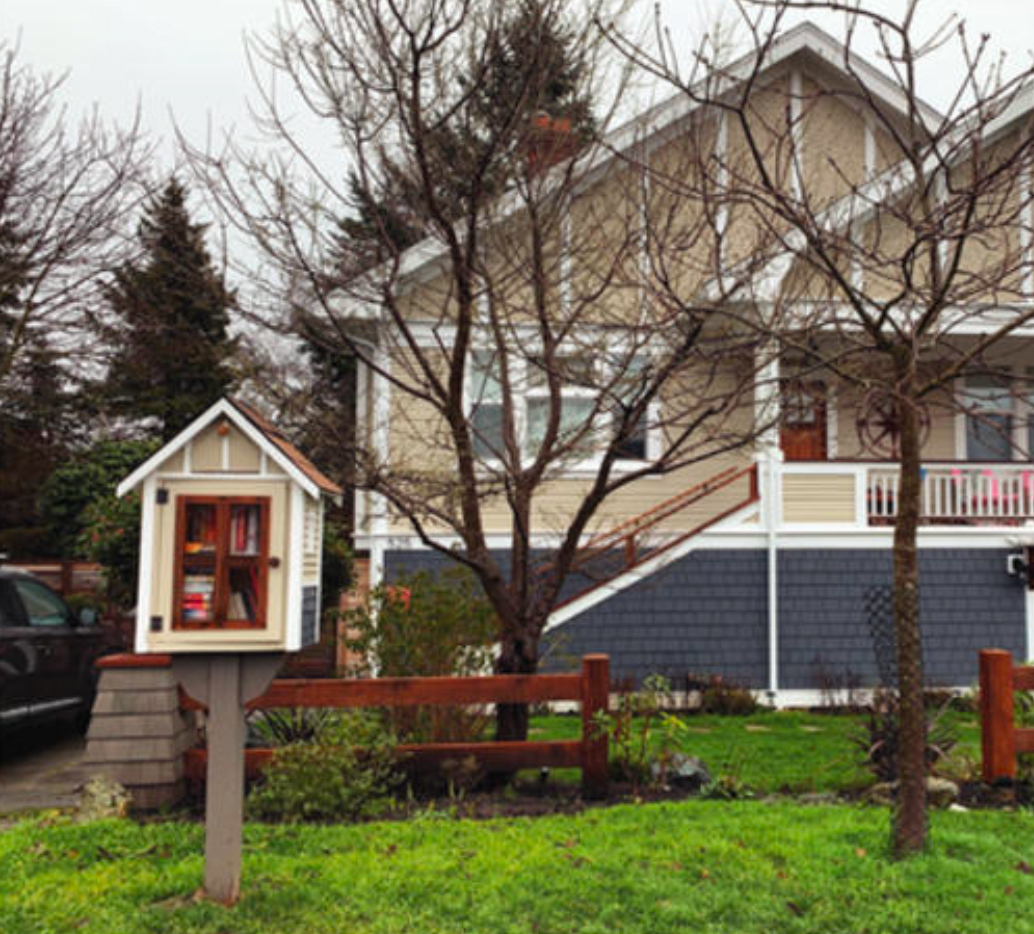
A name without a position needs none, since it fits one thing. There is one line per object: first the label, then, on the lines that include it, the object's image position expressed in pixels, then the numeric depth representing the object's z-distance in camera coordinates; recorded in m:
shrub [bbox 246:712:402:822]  5.25
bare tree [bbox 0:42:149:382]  11.48
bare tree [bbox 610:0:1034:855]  4.14
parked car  7.23
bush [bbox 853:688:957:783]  6.08
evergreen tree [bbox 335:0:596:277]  5.79
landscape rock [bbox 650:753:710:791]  6.00
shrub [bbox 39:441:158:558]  15.05
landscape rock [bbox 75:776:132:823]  5.23
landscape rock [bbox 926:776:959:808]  5.54
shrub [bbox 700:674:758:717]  9.81
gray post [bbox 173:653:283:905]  4.01
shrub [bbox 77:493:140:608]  8.94
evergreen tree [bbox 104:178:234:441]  7.39
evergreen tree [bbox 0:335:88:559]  14.09
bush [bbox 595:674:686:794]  5.93
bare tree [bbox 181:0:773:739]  5.72
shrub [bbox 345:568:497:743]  6.38
